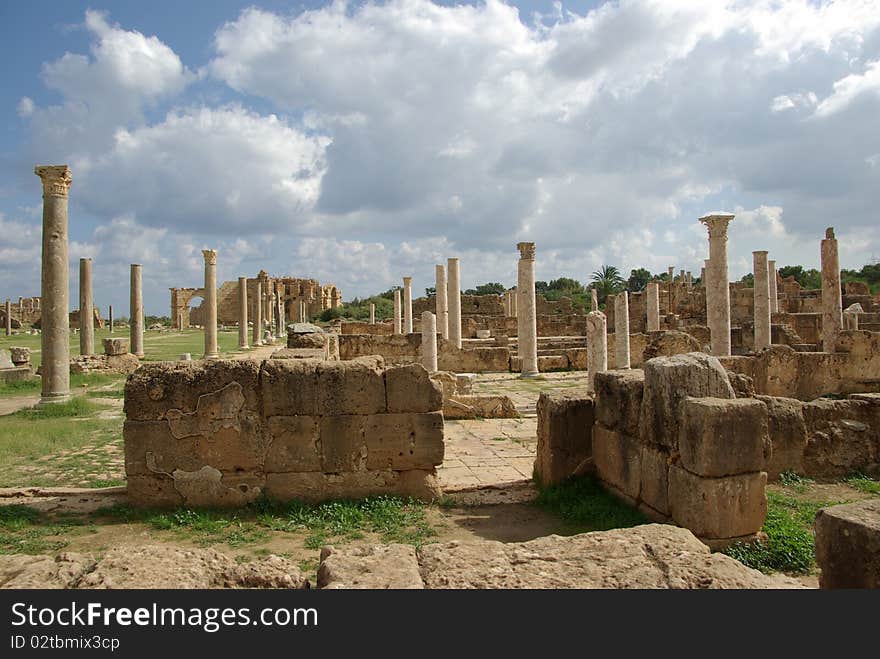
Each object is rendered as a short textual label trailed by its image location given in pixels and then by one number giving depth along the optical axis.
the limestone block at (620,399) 6.41
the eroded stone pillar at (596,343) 15.69
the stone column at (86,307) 21.78
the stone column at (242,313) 31.34
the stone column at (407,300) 31.19
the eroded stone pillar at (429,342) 19.66
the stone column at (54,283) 14.04
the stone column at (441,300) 27.56
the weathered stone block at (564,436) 7.31
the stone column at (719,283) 17.12
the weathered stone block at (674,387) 5.76
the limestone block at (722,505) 5.15
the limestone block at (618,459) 6.27
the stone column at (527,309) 21.42
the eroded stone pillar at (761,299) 22.17
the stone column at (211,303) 25.59
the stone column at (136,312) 24.86
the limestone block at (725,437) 5.15
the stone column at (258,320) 35.30
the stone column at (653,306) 31.20
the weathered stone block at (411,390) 6.77
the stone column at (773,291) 31.89
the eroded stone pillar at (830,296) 21.44
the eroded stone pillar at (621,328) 20.23
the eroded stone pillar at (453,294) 27.36
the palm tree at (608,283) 58.22
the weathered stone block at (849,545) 3.44
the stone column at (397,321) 34.50
